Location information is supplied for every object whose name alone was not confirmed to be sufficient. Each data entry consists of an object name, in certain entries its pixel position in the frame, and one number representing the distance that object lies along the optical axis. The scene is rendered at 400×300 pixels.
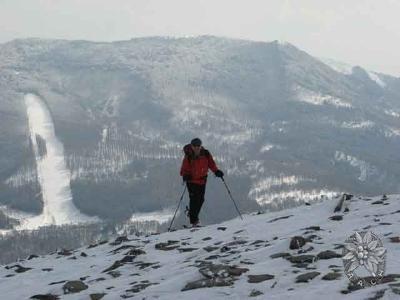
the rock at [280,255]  16.95
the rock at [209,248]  20.92
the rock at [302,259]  15.91
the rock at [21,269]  23.77
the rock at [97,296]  15.77
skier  28.27
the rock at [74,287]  17.38
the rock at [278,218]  25.64
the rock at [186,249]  22.02
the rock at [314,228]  20.86
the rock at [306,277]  13.77
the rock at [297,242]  17.73
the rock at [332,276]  13.41
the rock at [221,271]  15.41
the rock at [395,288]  11.00
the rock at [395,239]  16.55
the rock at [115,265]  20.44
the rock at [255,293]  13.21
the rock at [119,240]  27.61
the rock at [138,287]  15.77
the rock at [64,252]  27.11
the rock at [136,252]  22.47
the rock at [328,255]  15.88
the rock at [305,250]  17.16
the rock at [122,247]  25.05
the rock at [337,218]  22.55
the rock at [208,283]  14.62
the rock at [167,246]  23.23
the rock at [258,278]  14.50
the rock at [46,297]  16.85
